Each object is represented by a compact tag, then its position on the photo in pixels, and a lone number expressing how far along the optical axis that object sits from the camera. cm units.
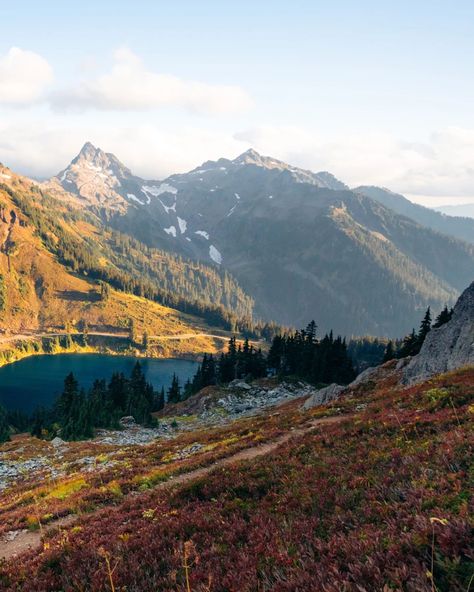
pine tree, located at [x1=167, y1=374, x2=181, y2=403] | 11188
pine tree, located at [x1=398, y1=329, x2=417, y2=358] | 8169
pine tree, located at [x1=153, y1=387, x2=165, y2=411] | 10599
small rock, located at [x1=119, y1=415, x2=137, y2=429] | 6889
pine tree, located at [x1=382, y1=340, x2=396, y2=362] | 9644
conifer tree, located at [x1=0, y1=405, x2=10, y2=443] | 6334
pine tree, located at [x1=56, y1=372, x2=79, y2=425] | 7007
